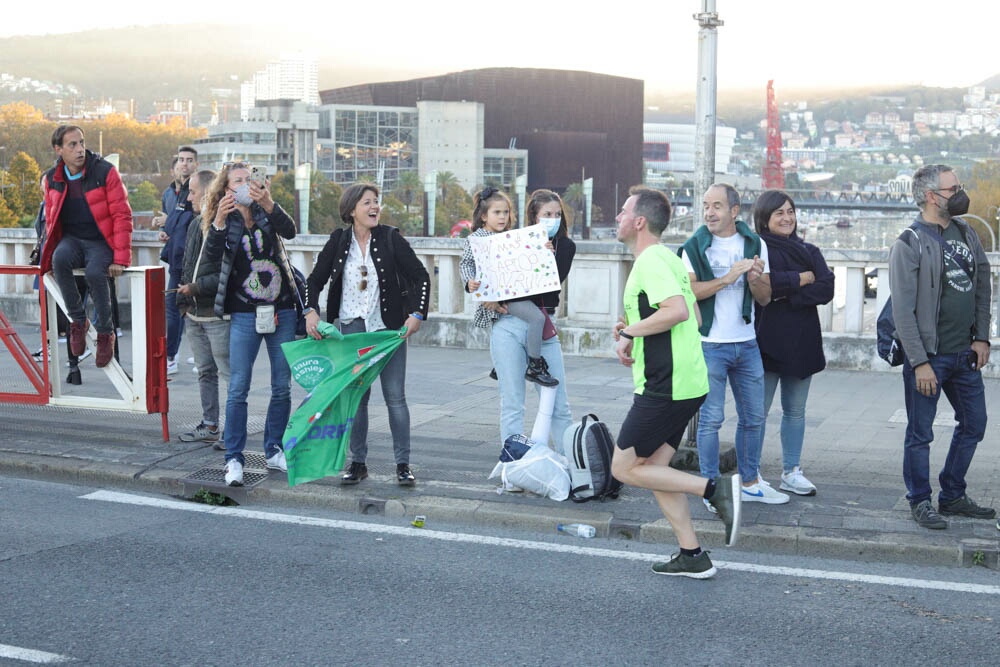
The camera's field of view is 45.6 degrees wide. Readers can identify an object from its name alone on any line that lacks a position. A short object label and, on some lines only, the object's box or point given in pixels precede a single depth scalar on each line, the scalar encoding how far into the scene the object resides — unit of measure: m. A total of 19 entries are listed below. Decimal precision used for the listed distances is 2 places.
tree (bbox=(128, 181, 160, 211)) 163.14
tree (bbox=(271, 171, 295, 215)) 154.57
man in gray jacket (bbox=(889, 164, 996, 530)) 6.18
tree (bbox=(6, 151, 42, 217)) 124.69
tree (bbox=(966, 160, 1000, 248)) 123.25
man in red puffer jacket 8.69
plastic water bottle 6.43
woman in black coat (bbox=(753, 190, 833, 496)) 6.88
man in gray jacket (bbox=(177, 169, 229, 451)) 7.71
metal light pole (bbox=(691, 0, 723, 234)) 8.71
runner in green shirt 5.32
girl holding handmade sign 7.29
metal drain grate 7.25
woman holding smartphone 7.32
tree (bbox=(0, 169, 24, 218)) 123.50
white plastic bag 6.95
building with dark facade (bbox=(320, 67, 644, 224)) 184.38
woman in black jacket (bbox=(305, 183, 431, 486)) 7.20
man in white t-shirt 6.43
